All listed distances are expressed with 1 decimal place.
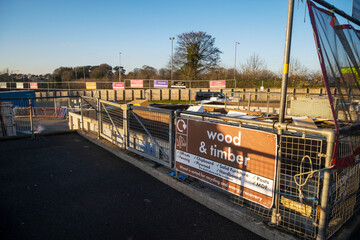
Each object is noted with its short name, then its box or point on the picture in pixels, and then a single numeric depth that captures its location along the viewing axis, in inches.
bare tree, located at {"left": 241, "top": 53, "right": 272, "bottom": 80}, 1616.6
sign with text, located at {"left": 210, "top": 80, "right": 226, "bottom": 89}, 1047.9
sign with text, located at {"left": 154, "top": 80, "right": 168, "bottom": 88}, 1170.5
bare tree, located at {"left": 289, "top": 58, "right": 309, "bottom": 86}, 1150.3
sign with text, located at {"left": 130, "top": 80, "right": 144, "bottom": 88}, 1214.4
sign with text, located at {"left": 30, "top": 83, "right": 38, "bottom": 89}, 1443.2
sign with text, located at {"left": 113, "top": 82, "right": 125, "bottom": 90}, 1211.4
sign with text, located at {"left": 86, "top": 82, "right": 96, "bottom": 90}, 1302.0
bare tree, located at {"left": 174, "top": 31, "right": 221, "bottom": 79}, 1704.0
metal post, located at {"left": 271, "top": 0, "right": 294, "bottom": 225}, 106.4
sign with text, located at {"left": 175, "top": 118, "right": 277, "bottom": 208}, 116.1
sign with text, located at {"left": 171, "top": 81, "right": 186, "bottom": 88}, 1186.3
